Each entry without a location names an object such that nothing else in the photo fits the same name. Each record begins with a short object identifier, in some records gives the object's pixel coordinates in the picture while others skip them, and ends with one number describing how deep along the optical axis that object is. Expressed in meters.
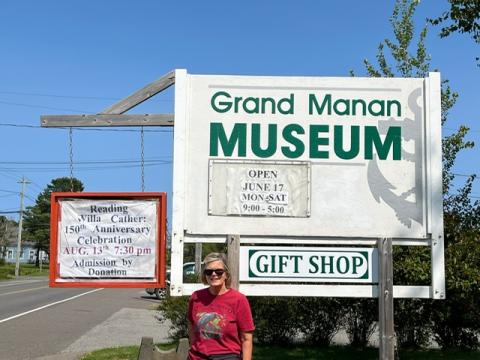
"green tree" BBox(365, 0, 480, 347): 8.52
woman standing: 4.04
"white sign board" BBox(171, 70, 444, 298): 5.79
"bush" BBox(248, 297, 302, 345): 10.79
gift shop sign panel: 5.68
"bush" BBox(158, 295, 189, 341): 10.83
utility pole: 60.34
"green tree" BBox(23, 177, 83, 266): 88.72
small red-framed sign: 5.89
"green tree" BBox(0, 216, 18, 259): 87.62
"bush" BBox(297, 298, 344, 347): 10.88
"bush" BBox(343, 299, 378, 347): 10.62
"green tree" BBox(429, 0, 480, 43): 8.00
